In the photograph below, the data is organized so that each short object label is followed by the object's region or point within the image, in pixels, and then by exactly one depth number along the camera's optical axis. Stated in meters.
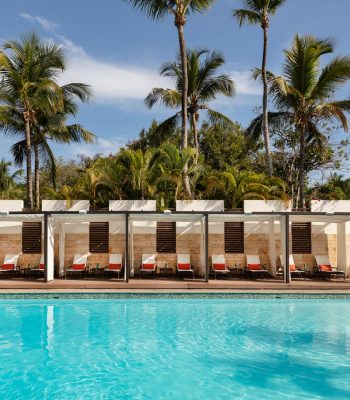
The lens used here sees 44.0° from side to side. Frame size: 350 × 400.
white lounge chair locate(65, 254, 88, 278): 15.26
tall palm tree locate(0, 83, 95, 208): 19.84
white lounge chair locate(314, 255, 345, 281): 15.12
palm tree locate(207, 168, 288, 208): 16.72
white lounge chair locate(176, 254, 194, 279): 15.08
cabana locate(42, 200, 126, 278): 16.14
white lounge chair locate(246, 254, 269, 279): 15.16
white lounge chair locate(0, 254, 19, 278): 15.38
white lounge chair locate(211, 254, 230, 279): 14.95
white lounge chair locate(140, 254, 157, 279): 15.23
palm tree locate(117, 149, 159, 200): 16.27
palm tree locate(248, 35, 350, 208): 18.42
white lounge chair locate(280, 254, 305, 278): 14.95
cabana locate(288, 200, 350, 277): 16.42
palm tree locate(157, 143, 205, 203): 16.42
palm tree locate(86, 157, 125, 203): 16.65
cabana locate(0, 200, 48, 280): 16.41
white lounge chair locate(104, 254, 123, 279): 15.13
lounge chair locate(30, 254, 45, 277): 15.23
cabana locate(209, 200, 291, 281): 16.28
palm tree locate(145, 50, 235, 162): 20.94
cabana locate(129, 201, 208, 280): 16.33
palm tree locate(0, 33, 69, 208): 17.41
